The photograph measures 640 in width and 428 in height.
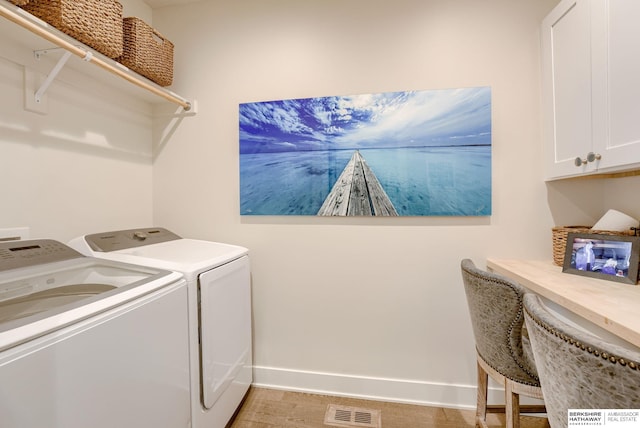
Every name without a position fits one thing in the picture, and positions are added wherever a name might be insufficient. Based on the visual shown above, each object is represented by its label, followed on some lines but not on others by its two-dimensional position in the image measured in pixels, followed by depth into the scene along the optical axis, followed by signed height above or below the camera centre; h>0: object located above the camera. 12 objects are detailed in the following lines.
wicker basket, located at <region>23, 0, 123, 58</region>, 1.18 +0.89
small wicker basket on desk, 1.44 -0.15
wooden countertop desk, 0.85 -0.32
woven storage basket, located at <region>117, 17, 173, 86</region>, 1.59 +0.98
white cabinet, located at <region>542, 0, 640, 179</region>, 1.12 +0.57
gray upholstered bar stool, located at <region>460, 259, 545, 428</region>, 1.03 -0.49
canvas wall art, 1.67 +0.37
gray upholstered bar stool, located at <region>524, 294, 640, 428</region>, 0.53 -0.33
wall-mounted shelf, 1.05 +0.77
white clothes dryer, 1.26 -0.45
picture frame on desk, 1.20 -0.21
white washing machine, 0.64 -0.35
